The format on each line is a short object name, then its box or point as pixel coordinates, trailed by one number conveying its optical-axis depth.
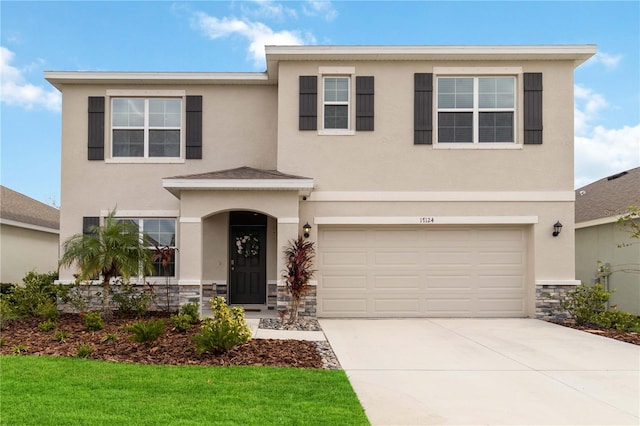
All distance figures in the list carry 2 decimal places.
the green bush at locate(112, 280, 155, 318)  10.75
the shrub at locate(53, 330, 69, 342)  7.79
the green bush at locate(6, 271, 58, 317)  10.52
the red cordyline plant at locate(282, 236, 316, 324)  10.22
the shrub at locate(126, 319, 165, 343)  7.14
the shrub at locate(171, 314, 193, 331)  8.59
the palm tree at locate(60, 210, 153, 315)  9.88
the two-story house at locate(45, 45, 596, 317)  11.24
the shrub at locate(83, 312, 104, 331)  8.81
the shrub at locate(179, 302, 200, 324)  9.45
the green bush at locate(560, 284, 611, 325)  10.46
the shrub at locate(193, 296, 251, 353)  6.64
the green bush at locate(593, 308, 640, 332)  9.87
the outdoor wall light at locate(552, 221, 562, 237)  11.10
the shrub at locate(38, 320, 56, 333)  8.62
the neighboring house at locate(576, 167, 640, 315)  12.84
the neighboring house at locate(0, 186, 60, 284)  15.71
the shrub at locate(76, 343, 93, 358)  6.75
